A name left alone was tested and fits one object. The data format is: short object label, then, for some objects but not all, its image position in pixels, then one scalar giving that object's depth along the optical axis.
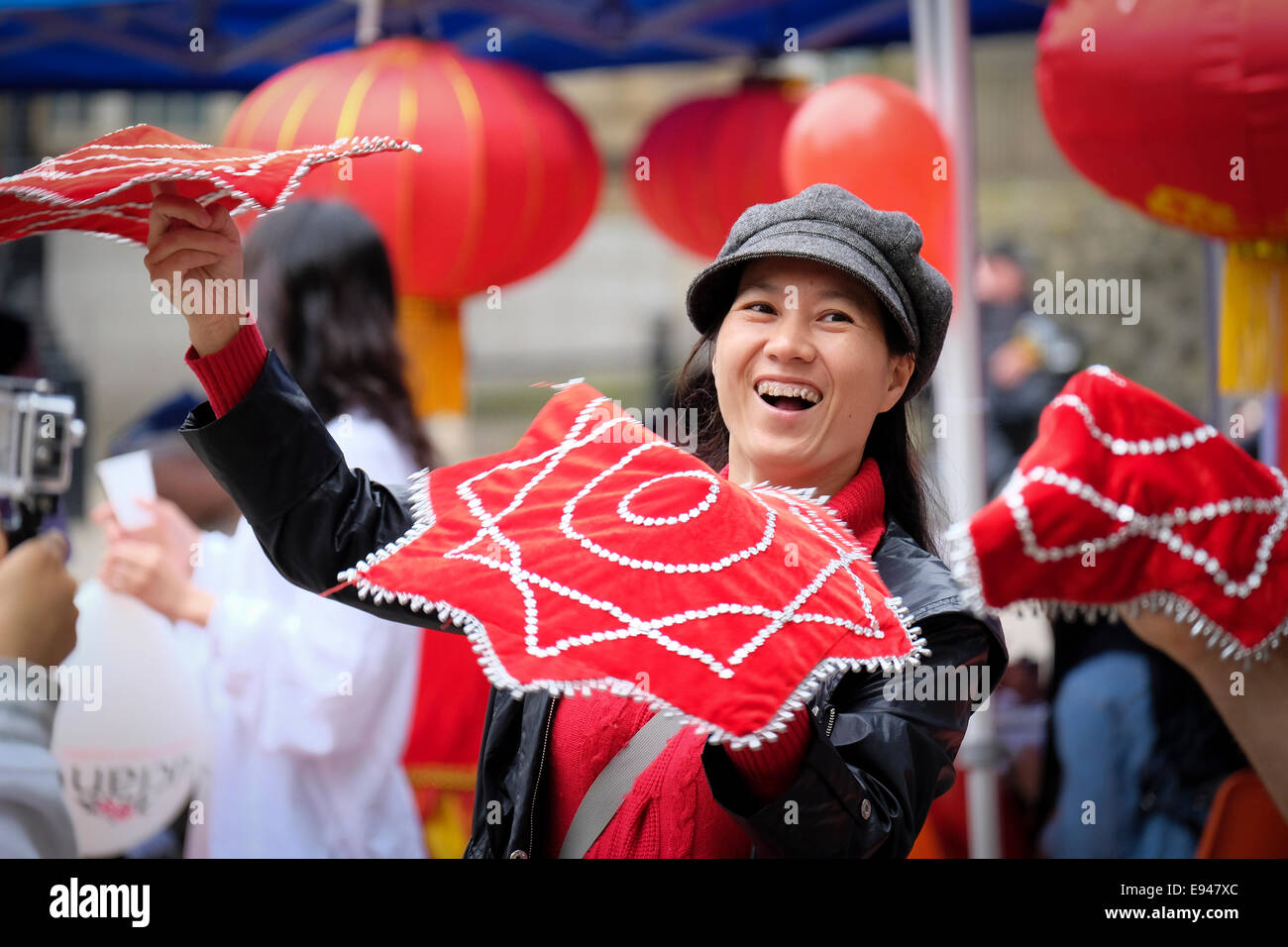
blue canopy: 3.58
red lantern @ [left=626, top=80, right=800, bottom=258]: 3.44
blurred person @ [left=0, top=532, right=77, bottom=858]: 1.88
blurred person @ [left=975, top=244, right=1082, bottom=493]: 5.57
